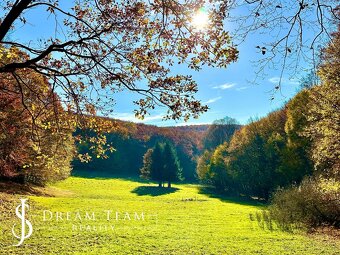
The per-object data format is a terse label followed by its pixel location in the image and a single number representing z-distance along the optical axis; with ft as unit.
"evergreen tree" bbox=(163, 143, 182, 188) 208.95
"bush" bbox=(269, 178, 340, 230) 61.16
